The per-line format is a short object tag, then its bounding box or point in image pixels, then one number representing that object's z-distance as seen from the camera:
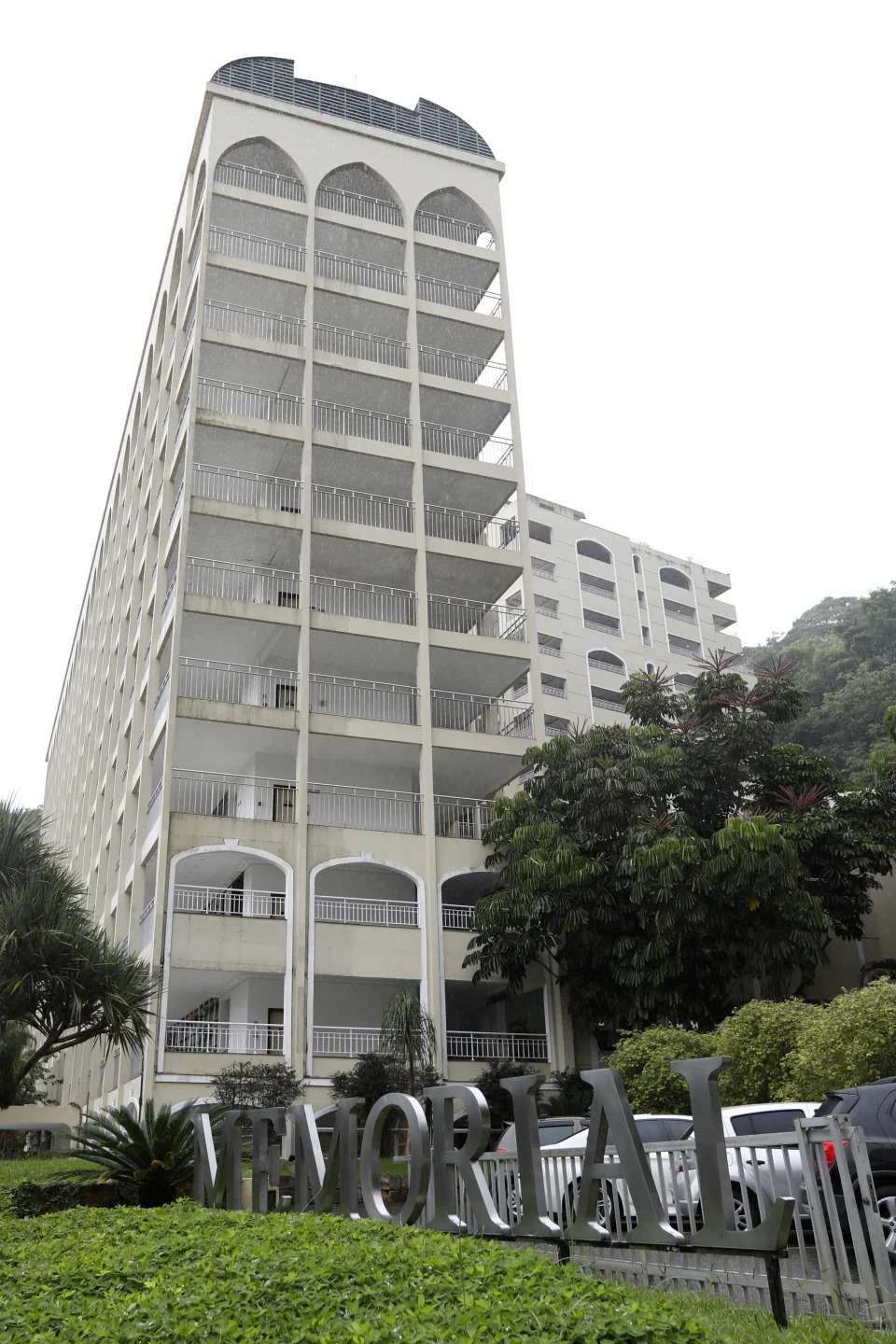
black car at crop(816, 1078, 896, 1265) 9.82
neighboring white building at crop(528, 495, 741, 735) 58.75
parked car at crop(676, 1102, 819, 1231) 7.69
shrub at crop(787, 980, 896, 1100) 16.86
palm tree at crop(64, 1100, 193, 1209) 15.65
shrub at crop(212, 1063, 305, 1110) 24.73
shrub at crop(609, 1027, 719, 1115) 21.69
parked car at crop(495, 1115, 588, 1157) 15.01
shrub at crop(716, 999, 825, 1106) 19.67
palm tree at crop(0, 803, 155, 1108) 21.86
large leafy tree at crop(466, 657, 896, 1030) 25.44
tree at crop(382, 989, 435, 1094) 26.23
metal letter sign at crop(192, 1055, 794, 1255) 7.54
